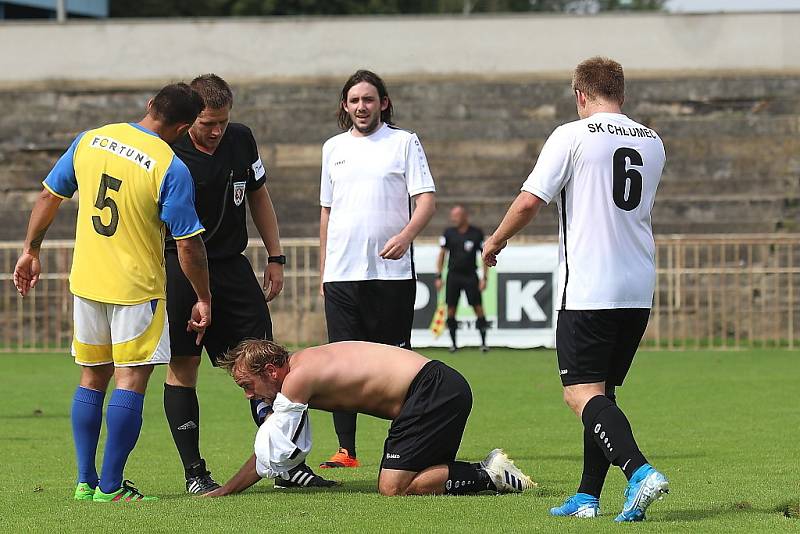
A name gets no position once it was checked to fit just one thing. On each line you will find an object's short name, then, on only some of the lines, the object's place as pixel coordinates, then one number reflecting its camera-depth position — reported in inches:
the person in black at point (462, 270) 1588.3
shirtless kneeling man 533.3
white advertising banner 1614.2
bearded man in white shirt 661.3
